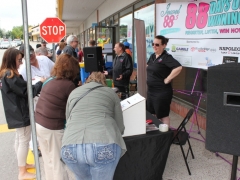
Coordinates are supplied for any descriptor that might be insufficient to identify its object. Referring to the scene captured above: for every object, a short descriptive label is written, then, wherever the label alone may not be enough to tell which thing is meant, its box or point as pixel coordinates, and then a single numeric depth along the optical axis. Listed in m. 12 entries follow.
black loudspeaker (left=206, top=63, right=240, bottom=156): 1.50
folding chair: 2.91
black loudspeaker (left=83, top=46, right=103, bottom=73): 6.22
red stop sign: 6.77
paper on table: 2.59
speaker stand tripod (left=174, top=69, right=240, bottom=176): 1.78
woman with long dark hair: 2.57
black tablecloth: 2.40
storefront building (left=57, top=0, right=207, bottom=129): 4.82
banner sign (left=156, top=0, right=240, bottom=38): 3.13
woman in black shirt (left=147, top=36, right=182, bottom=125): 3.22
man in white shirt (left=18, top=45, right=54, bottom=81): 3.35
